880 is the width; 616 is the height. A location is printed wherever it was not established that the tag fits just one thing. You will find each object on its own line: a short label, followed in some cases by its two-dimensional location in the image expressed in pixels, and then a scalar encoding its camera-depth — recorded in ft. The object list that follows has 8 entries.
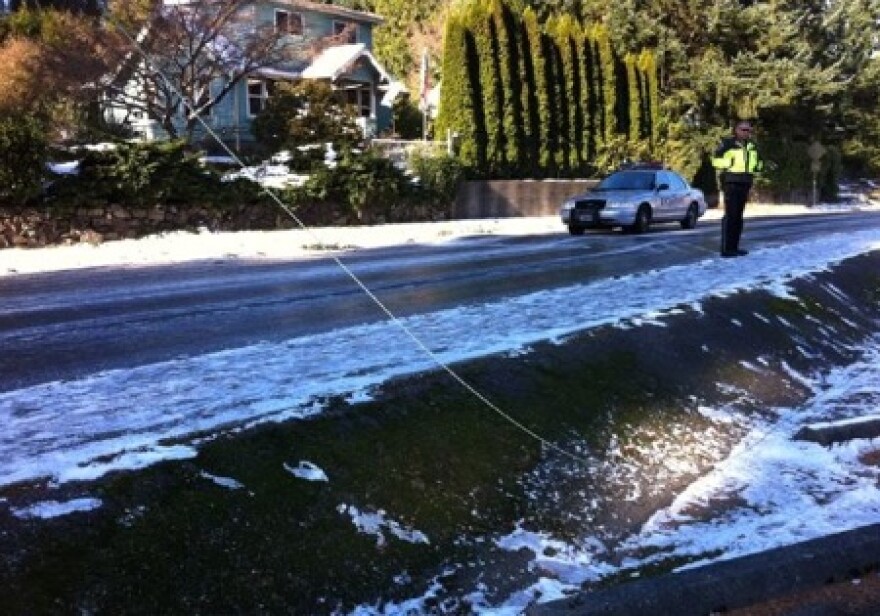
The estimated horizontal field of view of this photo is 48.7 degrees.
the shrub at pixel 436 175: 90.27
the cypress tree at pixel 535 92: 112.98
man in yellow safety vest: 45.60
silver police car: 70.03
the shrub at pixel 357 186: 76.48
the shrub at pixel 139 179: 61.36
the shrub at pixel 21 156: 56.24
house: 89.51
